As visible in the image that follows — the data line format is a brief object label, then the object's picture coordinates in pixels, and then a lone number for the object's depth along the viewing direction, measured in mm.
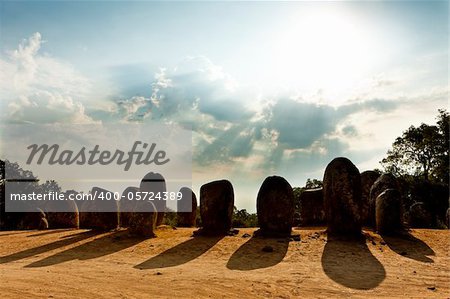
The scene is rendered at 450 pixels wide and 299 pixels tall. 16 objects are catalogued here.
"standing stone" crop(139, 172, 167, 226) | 19703
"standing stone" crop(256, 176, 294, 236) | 16500
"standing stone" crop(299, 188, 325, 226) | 21484
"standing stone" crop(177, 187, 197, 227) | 24120
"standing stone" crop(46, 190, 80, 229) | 24000
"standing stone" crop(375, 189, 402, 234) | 16375
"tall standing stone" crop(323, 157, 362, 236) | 15492
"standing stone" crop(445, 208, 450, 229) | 21766
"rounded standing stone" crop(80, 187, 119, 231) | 19578
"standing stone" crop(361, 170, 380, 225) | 20162
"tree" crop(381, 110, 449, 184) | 34638
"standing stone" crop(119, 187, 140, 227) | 19300
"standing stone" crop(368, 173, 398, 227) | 19377
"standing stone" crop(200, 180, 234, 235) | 17656
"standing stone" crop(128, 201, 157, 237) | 17359
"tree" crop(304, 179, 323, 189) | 48025
